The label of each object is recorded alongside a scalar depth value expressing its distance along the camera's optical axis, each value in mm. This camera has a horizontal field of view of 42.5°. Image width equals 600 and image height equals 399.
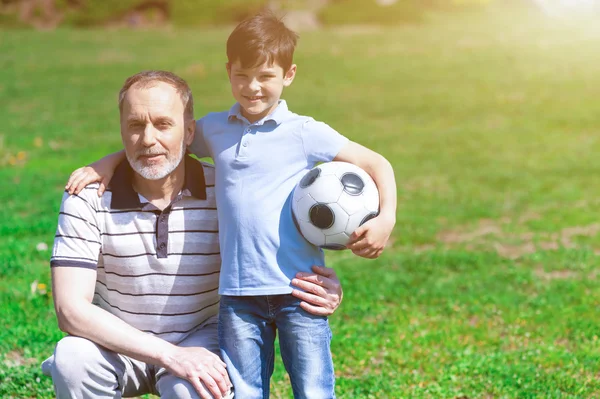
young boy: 3617
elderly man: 3461
